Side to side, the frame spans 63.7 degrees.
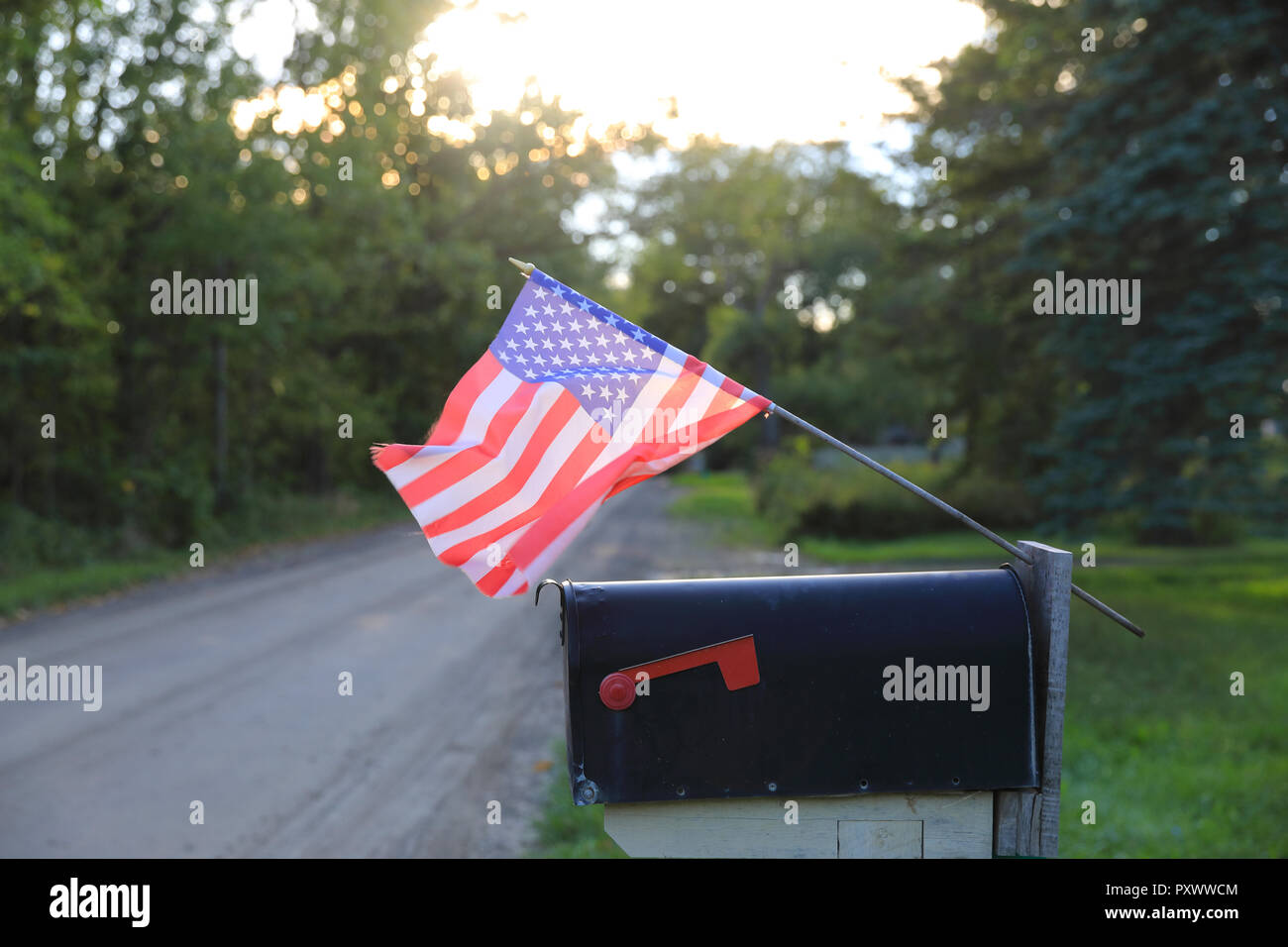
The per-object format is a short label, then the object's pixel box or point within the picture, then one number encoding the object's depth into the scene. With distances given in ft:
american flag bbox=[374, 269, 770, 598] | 8.82
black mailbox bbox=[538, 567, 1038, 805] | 7.00
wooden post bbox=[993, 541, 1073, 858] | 7.00
